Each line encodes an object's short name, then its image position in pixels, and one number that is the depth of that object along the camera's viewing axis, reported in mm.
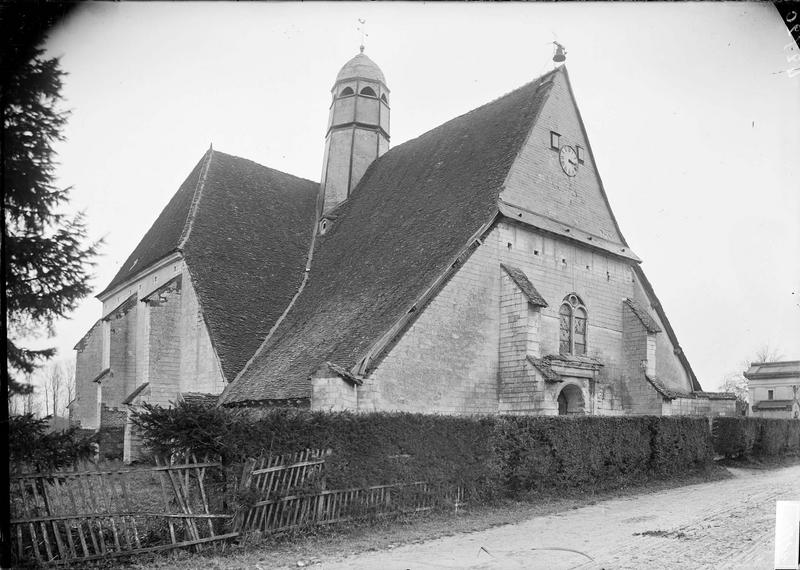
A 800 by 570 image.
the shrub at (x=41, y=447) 7762
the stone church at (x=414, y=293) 16344
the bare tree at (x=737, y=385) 73056
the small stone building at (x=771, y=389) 36406
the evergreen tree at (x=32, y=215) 7500
